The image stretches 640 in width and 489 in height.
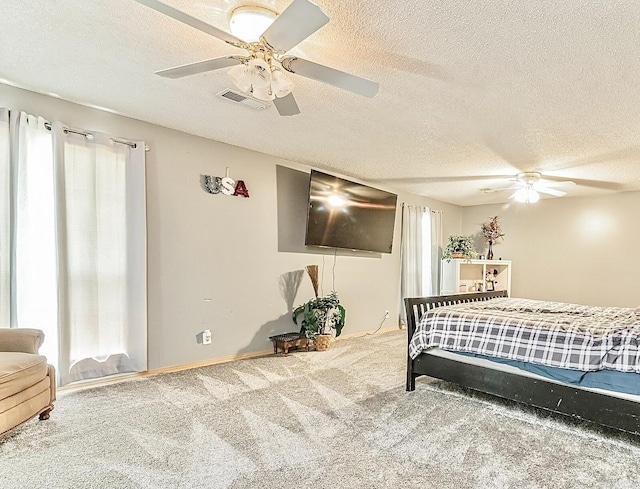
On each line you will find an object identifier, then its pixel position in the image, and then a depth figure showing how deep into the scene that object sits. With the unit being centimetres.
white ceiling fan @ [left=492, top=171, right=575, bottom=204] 489
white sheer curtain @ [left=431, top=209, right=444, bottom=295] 699
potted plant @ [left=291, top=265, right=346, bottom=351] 452
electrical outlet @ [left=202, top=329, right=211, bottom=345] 391
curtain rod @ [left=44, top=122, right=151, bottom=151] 301
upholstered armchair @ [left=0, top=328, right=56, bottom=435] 212
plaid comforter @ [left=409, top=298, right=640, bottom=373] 233
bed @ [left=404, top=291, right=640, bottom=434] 226
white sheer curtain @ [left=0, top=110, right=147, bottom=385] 283
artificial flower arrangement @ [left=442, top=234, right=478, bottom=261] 654
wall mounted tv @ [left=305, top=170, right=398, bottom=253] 465
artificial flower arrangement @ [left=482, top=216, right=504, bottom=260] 698
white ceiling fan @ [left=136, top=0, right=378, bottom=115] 168
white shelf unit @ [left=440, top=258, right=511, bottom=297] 657
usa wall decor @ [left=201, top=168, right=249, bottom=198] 395
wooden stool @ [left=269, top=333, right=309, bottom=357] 434
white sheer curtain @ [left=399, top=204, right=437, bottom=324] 641
